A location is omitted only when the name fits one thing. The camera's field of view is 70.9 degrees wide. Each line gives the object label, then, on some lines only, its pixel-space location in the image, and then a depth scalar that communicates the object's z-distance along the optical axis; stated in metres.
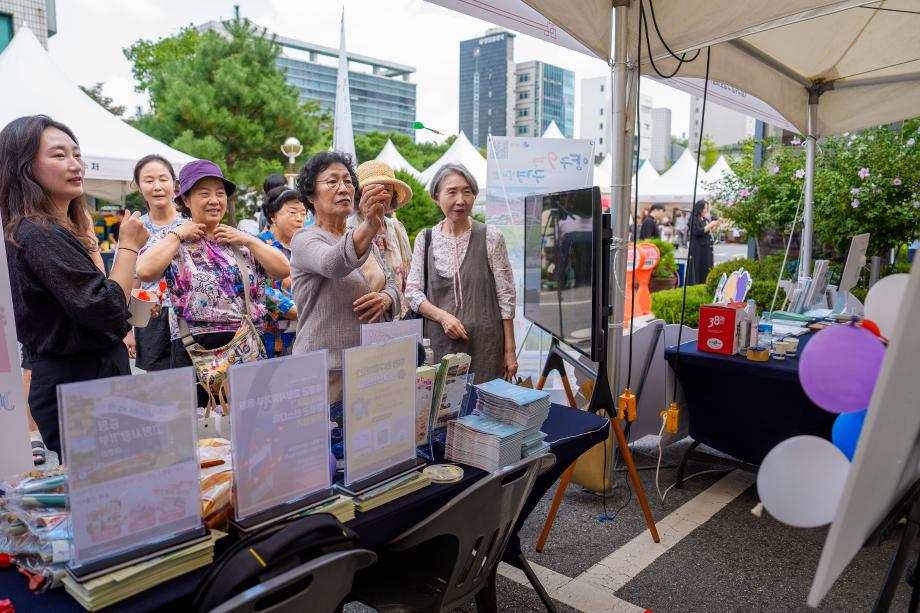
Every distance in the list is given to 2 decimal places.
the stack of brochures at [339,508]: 1.44
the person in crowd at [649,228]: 12.28
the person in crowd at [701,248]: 9.92
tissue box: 3.29
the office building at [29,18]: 12.26
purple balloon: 0.99
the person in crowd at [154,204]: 3.10
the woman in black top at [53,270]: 1.81
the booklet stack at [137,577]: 1.13
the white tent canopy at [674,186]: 16.59
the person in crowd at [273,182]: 4.41
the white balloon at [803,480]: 0.98
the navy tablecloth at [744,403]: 3.05
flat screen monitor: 2.61
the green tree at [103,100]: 23.31
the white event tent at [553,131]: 14.75
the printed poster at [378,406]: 1.50
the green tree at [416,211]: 12.34
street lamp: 6.87
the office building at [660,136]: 92.94
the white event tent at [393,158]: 15.40
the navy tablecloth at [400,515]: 1.16
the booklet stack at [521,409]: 1.90
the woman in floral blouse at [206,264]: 2.54
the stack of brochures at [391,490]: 1.54
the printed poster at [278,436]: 1.30
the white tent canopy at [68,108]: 7.19
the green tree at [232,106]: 14.77
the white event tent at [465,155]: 12.67
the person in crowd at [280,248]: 3.64
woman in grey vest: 3.05
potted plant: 10.88
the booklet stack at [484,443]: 1.81
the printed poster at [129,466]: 1.11
